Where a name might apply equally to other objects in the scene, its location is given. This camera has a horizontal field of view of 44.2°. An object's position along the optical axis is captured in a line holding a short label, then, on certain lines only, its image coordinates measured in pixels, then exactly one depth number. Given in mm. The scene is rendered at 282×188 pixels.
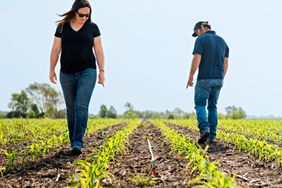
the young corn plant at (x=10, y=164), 4391
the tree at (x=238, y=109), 66400
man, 7051
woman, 5289
